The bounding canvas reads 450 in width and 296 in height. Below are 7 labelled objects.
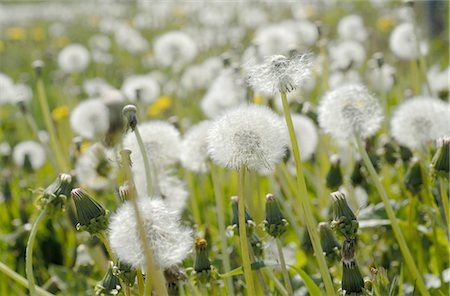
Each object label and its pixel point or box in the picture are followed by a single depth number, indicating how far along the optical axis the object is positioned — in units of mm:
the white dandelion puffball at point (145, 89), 1327
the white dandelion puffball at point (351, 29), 1523
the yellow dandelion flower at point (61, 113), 1367
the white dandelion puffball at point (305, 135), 911
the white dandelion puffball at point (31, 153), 1143
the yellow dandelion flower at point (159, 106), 1456
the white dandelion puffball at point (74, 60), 1599
